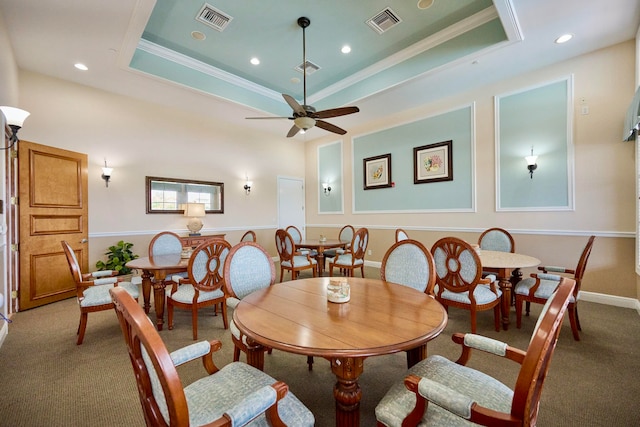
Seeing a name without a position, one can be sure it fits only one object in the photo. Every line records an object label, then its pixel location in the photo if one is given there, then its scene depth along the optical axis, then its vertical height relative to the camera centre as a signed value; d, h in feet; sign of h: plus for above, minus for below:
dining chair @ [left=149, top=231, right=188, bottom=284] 11.61 -1.32
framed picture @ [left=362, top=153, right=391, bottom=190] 18.60 +2.88
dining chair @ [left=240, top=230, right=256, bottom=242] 14.79 -1.27
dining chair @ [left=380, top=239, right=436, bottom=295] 6.44 -1.36
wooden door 11.24 -0.10
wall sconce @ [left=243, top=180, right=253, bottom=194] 20.42 +2.03
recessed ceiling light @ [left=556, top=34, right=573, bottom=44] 10.57 +6.78
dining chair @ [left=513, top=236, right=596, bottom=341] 8.09 -2.52
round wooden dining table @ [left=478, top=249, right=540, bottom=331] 8.48 -1.78
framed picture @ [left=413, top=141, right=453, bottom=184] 15.80 +2.95
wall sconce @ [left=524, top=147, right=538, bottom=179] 12.73 +2.22
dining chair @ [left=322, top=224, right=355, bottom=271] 16.83 -1.64
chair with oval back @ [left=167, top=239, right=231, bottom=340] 8.43 -2.20
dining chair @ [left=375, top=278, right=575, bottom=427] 2.73 -2.11
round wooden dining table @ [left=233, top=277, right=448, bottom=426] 3.51 -1.69
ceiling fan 10.23 +3.93
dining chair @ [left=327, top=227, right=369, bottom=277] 13.91 -2.33
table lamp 16.20 +0.03
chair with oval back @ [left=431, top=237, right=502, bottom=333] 7.95 -2.13
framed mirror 16.16 +1.32
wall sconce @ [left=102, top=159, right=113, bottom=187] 14.21 +2.24
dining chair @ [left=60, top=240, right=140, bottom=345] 8.12 -2.45
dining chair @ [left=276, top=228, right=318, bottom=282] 13.57 -2.34
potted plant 13.61 -2.18
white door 22.81 +0.91
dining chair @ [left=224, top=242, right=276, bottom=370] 6.28 -1.42
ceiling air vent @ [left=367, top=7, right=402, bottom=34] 11.03 +8.08
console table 15.76 -1.49
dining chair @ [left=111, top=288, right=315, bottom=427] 2.52 -2.05
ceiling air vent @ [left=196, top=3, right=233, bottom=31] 10.69 +8.06
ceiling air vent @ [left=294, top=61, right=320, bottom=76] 14.52 +7.98
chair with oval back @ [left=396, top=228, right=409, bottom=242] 12.43 -1.10
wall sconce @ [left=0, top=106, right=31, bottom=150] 7.62 +2.85
